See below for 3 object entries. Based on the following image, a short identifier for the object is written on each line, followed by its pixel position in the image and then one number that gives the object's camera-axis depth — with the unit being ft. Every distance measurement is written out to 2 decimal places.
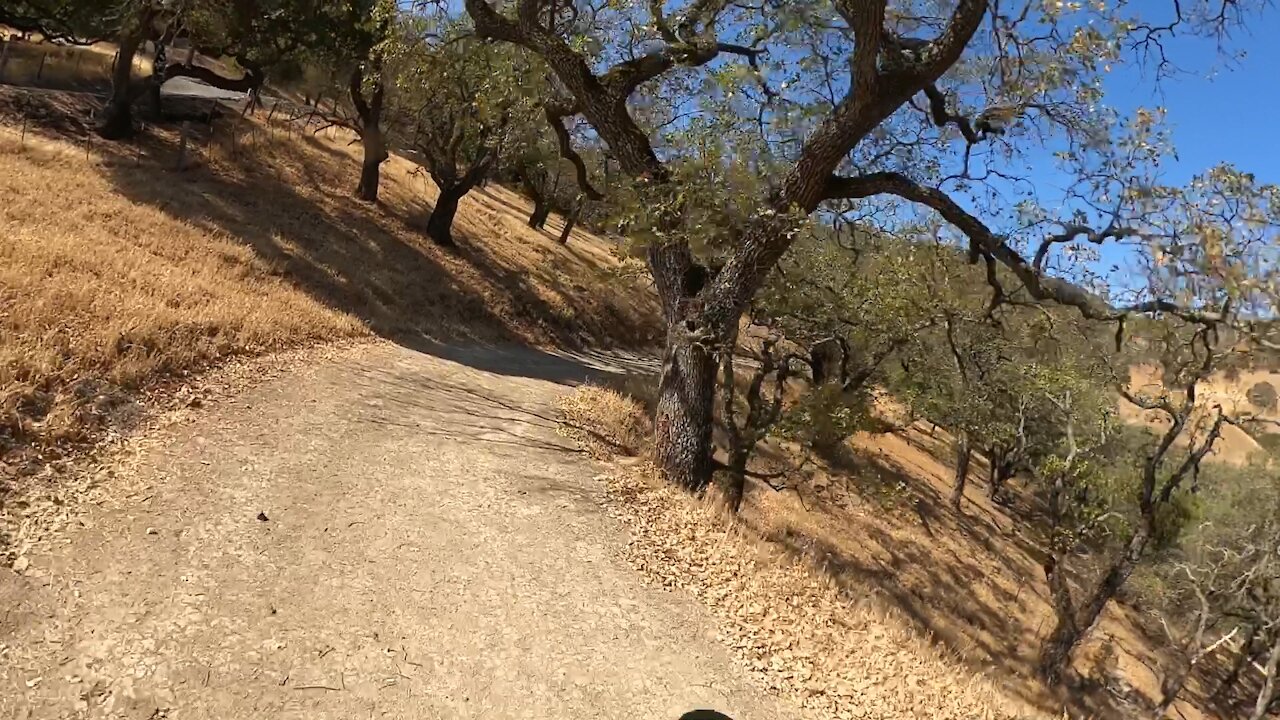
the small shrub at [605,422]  33.71
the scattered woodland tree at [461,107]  36.04
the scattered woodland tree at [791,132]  25.89
